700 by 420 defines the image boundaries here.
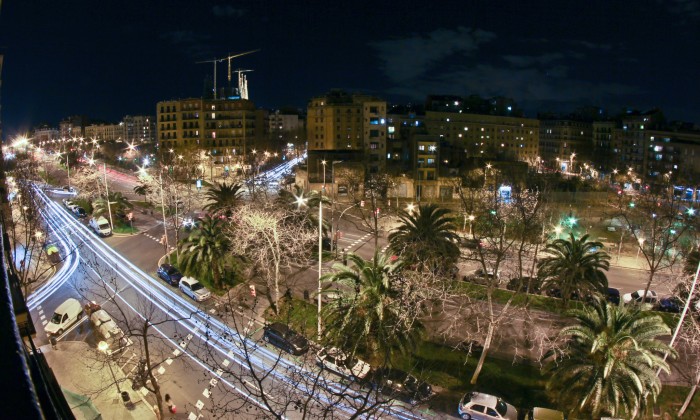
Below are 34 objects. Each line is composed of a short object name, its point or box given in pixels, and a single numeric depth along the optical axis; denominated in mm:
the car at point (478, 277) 29109
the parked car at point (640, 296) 25969
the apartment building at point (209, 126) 84625
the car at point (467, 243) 35462
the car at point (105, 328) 20859
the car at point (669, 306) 25339
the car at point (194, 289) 26094
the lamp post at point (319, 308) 20494
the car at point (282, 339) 19483
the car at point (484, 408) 16438
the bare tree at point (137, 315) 17016
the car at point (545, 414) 16406
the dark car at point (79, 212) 45472
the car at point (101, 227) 38531
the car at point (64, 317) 22359
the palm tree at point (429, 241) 25961
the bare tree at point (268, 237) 24980
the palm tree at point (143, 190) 51478
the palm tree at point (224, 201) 35062
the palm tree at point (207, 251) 27508
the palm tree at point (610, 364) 15500
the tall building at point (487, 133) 93438
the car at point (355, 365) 17381
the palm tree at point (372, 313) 18016
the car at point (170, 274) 28078
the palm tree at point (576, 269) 24250
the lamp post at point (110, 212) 39438
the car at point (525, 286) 27844
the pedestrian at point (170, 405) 16469
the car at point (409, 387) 16680
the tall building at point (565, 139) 106438
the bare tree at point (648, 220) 32219
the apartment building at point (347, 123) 72500
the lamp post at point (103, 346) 18984
